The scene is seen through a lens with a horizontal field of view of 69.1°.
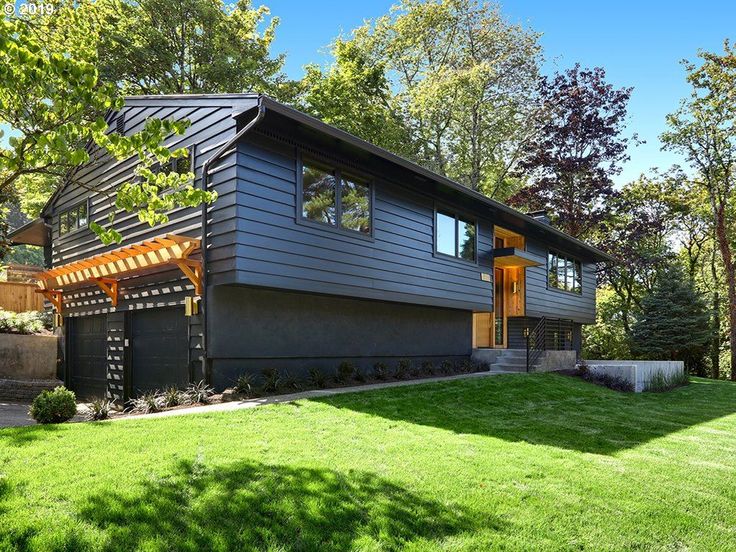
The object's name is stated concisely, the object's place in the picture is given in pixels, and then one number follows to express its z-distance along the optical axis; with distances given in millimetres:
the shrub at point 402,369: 11816
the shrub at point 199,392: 8509
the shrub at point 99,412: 7285
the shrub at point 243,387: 8758
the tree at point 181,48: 20141
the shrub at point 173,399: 8404
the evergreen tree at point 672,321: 23925
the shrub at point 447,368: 13511
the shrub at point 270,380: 9078
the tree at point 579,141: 25562
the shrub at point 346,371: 10662
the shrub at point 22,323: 14273
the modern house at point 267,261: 9166
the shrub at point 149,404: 8055
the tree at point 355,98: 24328
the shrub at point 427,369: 12886
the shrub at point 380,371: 11474
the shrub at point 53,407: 6980
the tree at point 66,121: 4488
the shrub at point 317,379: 9922
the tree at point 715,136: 23302
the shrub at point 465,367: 14164
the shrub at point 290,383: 9456
